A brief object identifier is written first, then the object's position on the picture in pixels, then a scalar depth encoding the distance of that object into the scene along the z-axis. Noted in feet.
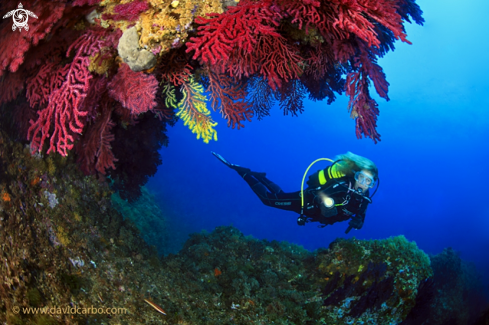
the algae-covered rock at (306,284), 11.40
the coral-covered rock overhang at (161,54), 7.47
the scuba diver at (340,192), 16.79
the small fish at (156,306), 9.90
